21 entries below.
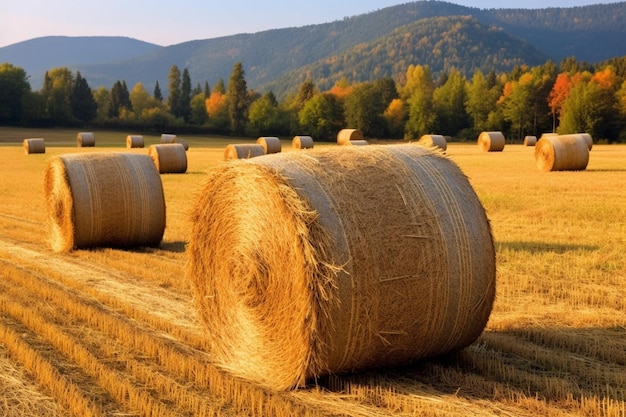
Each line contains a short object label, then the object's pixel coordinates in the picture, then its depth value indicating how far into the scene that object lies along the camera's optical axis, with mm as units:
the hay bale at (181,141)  55438
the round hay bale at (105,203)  12750
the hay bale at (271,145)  42812
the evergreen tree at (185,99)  118938
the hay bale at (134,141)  55556
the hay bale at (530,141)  64125
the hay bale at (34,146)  49375
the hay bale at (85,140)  61375
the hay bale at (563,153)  27750
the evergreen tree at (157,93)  148862
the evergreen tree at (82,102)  103125
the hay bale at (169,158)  29938
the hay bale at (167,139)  55184
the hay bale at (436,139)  43016
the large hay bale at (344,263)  6113
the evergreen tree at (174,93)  121538
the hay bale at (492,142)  51012
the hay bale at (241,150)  31766
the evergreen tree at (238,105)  98125
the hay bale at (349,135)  52475
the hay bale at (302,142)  51781
